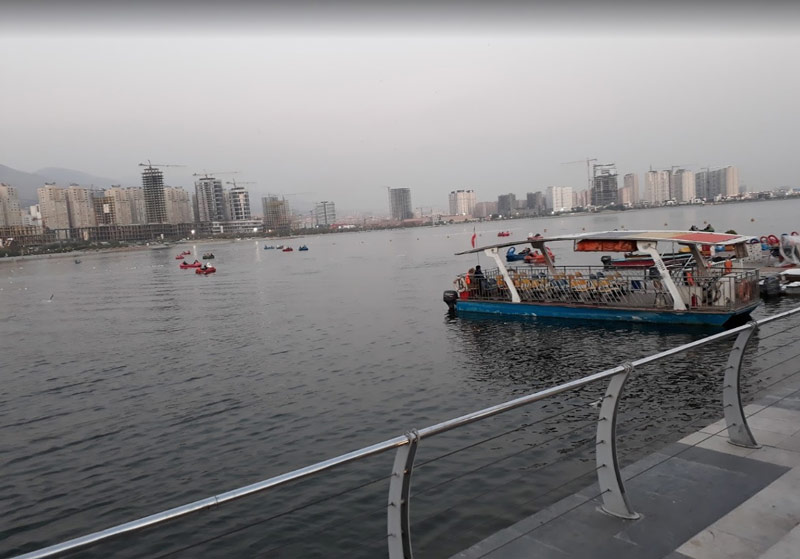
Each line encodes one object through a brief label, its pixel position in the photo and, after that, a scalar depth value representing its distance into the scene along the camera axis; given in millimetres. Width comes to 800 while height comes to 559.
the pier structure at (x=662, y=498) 3277
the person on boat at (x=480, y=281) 31297
